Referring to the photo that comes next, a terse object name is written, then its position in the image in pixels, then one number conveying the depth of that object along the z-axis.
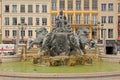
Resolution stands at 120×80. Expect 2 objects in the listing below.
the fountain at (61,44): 26.22
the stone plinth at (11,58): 30.27
